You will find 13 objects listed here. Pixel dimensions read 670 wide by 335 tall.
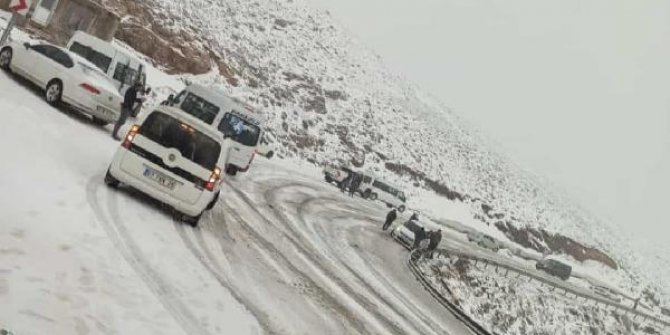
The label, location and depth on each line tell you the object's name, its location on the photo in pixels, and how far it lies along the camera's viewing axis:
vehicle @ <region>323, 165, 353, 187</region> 38.85
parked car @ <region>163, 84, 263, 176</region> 19.91
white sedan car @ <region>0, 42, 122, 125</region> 15.98
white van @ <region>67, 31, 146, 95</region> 19.72
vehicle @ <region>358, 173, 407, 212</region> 42.72
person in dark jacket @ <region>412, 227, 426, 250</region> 27.97
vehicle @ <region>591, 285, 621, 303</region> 44.99
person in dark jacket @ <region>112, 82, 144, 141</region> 16.56
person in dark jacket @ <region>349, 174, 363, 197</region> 38.43
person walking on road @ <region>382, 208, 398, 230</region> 29.39
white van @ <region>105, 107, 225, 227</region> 10.62
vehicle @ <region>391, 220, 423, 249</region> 28.75
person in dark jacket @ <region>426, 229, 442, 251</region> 28.52
